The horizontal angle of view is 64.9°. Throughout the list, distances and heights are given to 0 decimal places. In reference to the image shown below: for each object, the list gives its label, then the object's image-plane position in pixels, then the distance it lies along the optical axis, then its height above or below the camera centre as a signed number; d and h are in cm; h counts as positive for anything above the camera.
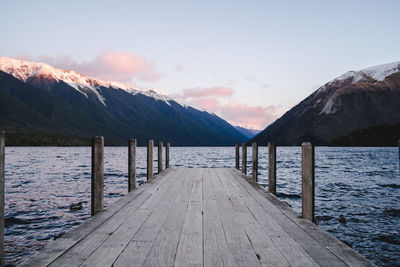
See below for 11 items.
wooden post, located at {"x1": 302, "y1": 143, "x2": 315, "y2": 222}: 512 -63
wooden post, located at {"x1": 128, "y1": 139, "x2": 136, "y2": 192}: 896 -61
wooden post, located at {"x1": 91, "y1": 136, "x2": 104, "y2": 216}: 577 -55
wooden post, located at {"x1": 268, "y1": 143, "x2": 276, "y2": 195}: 934 -75
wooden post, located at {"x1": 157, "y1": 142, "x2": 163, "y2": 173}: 1370 -65
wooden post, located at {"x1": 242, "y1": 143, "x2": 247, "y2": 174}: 1370 -63
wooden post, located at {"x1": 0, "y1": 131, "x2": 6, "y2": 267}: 340 -55
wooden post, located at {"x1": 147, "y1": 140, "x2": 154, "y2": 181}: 1136 -66
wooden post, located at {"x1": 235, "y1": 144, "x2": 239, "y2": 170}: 1597 -81
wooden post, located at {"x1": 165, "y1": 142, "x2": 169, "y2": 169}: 1616 -70
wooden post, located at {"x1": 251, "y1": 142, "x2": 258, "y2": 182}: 1121 -67
